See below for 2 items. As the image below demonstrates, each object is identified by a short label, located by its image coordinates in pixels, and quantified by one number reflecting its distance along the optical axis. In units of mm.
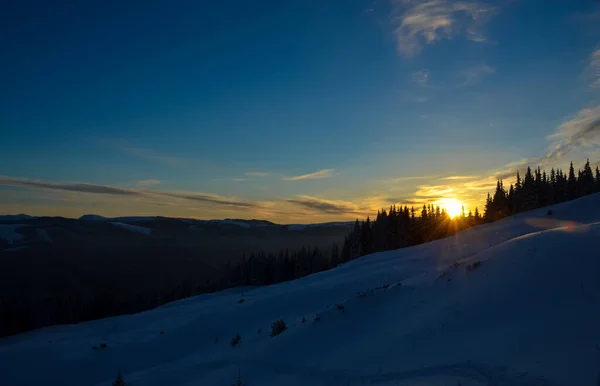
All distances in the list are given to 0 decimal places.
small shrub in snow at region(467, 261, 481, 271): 13953
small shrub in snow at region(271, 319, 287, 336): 14805
